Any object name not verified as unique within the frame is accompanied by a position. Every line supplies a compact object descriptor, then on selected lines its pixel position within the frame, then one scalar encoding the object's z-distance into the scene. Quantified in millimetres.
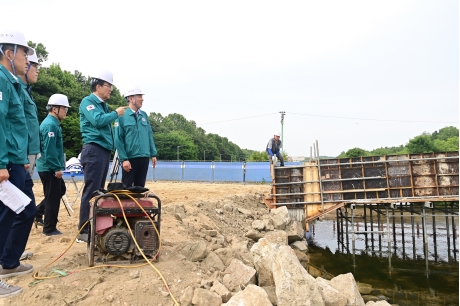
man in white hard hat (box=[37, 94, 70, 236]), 4684
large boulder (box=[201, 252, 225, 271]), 3910
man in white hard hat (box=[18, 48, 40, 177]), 3414
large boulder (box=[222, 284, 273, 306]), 2811
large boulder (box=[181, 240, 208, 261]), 3970
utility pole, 34812
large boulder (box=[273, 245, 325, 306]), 2953
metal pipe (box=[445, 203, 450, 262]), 12225
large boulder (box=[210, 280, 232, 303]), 3082
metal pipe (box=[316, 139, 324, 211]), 11202
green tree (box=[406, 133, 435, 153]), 32469
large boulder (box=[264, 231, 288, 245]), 8180
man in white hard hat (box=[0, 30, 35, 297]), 2738
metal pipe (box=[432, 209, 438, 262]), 11414
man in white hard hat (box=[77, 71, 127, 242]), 4035
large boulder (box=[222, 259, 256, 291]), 3484
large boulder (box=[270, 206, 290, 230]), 9812
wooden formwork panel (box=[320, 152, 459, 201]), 10375
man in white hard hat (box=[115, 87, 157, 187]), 4672
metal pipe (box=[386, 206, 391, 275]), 10130
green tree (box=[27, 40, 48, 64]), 36281
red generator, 3331
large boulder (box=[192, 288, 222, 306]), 2867
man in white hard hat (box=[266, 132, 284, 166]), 12644
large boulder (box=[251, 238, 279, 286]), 3727
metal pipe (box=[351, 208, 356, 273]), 10702
